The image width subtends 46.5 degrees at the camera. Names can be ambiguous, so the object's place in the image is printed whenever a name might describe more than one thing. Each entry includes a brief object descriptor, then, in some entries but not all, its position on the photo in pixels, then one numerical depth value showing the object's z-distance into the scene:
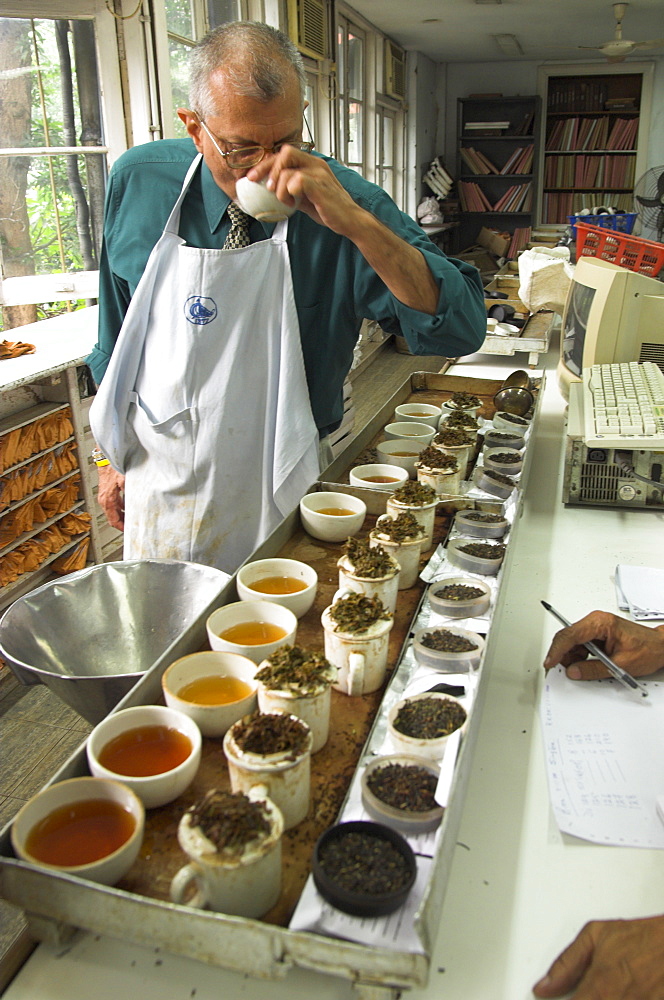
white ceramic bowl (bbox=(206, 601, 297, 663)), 1.15
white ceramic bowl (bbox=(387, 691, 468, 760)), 0.98
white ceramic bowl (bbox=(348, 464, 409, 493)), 1.84
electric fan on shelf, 5.80
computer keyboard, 1.79
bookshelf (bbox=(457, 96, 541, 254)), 8.89
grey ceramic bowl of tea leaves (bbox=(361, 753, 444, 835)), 0.88
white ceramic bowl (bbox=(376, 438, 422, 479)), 1.96
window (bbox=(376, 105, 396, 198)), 7.32
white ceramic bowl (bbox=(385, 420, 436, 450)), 2.13
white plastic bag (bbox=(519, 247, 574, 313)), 3.66
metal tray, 0.71
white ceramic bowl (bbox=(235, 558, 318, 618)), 1.29
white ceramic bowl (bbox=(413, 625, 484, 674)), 1.15
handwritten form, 0.99
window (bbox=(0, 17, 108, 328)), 3.11
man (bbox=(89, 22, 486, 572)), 1.58
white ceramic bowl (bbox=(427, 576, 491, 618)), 1.30
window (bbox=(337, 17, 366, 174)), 6.20
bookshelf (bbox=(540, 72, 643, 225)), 8.74
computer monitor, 2.19
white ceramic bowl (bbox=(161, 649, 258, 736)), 1.02
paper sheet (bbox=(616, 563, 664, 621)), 1.45
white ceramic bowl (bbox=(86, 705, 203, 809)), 0.89
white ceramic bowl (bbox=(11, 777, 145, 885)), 0.79
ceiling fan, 5.82
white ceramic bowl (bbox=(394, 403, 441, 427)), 2.23
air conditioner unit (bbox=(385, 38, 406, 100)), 7.20
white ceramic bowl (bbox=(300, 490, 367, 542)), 1.59
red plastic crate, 2.73
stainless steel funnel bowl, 1.44
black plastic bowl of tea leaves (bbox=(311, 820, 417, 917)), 0.77
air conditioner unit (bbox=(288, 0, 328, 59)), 4.79
